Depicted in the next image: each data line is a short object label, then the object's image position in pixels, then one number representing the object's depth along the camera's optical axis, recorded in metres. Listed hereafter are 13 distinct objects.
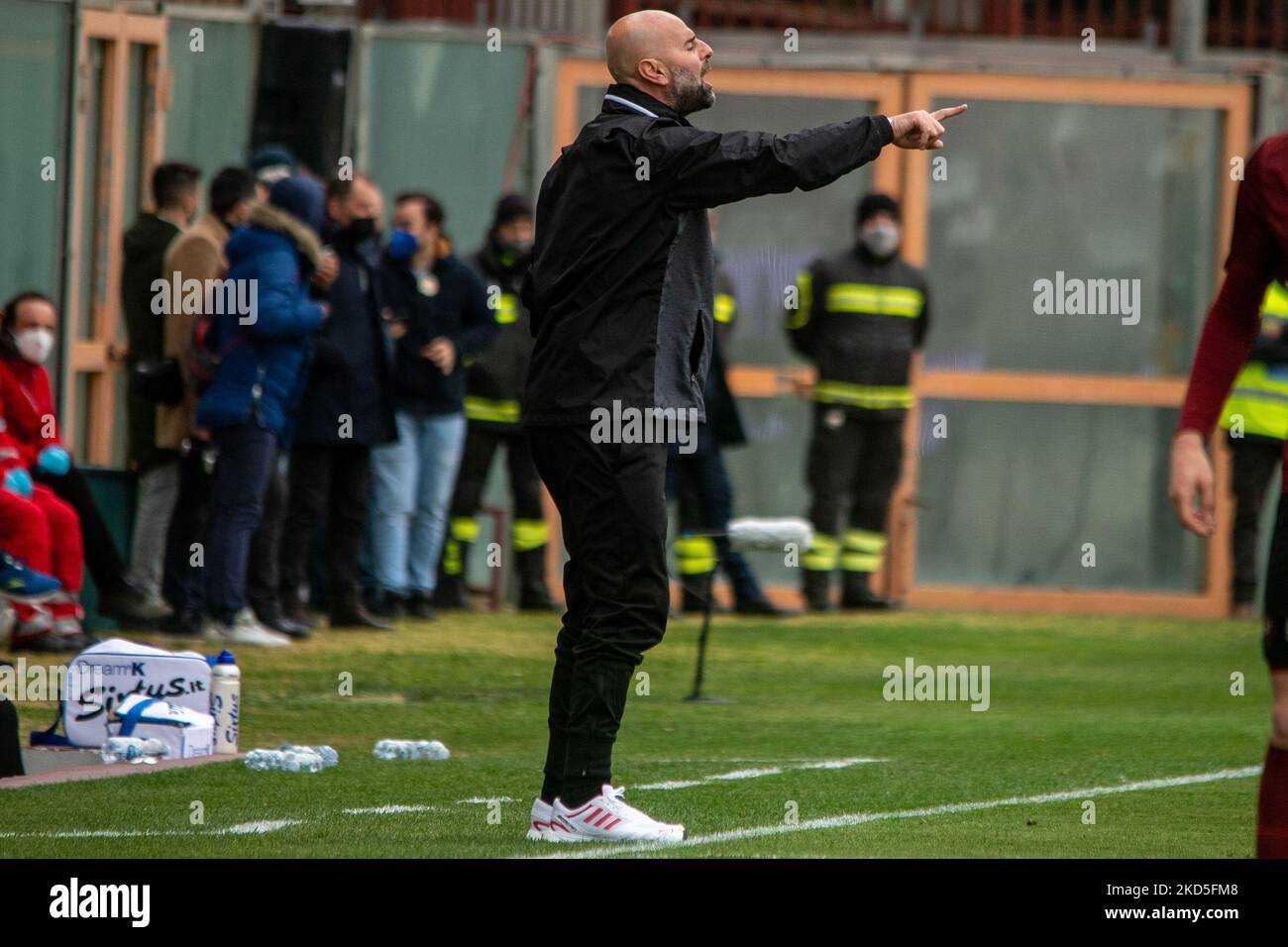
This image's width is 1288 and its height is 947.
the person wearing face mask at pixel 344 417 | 13.09
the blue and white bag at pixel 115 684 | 8.70
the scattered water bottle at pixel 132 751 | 8.50
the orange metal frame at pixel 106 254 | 14.63
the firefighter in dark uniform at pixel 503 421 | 15.05
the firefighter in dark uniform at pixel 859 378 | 15.80
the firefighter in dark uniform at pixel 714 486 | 15.09
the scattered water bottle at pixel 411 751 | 8.79
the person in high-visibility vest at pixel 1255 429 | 15.38
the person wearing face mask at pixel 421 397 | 14.07
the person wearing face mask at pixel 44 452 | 11.85
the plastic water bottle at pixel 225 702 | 8.77
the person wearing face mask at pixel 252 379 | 12.08
